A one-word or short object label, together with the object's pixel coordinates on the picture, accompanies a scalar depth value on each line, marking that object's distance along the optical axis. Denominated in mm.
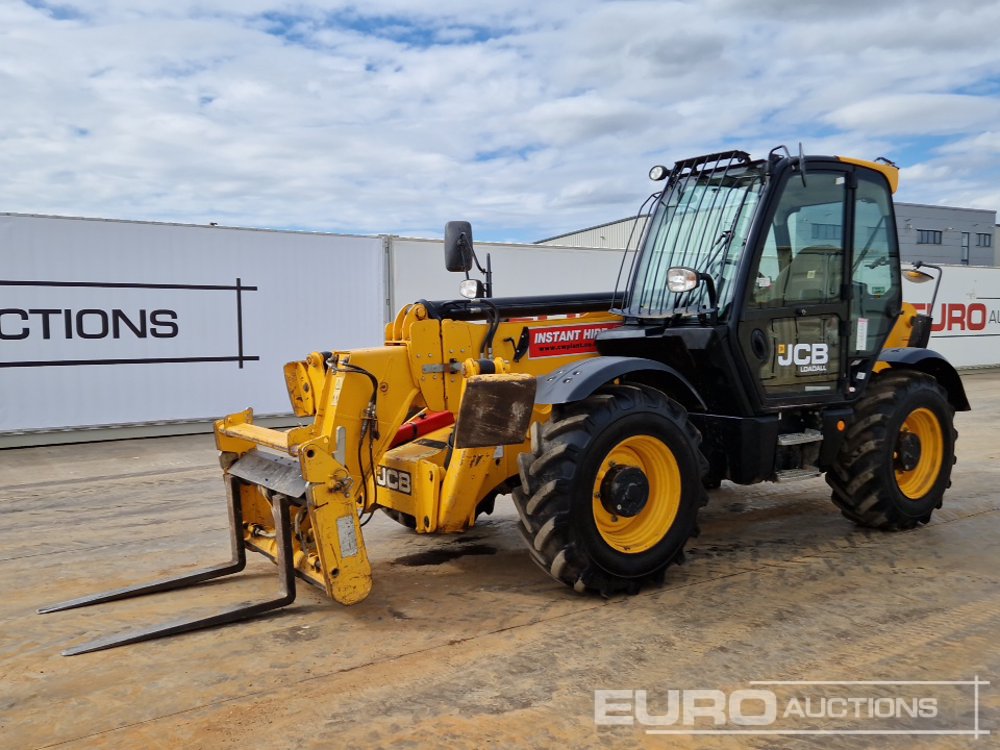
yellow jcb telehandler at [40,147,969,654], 4230
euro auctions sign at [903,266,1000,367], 19141
